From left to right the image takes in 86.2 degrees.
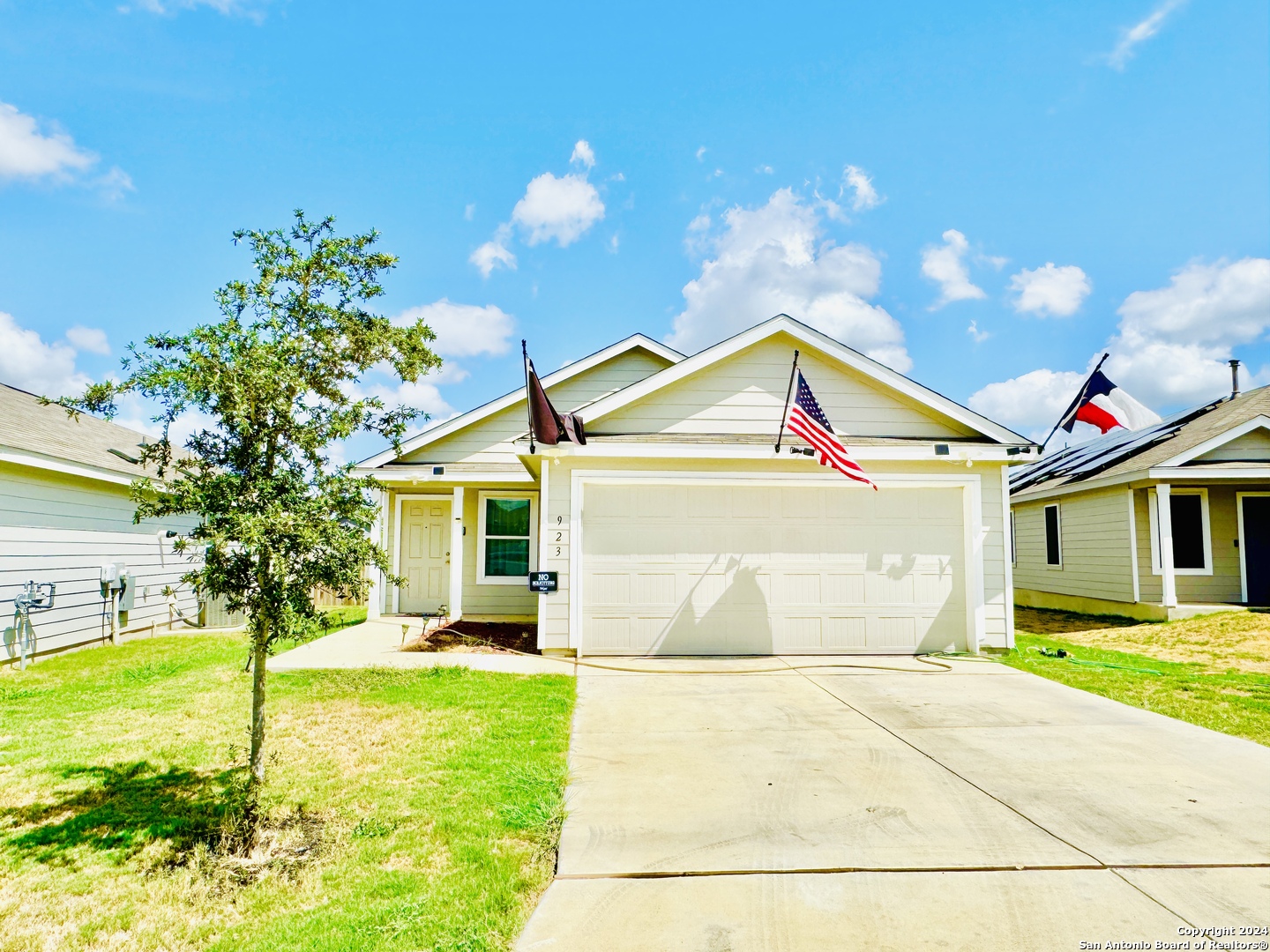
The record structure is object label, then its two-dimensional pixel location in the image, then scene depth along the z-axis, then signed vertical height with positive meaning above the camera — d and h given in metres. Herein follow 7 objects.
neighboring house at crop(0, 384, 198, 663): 9.20 +0.10
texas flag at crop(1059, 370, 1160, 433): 14.47 +2.94
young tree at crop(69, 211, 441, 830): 3.85 +0.55
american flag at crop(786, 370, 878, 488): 8.50 +1.39
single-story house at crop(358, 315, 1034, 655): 9.56 +0.33
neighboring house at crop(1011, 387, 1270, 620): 13.43 +0.59
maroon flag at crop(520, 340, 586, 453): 8.78 +1.59
